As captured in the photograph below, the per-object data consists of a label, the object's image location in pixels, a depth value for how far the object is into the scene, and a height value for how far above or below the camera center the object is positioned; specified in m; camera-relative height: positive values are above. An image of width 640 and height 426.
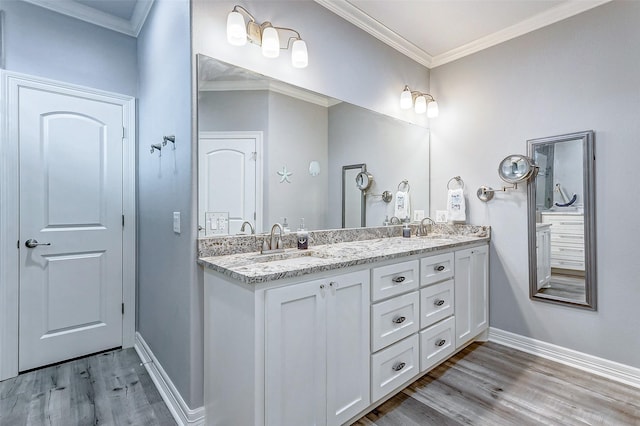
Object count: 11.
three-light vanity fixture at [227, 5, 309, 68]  1.64 +1.01
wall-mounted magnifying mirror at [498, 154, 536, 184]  2.43 +0.36
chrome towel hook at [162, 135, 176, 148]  1.82 +0.44
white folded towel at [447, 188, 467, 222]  2.83 +0.06
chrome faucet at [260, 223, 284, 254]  1.86 -0.19
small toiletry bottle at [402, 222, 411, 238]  2.70 -0.17
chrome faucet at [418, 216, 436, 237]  2.92 -0.15
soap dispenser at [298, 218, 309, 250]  1.98 -0.18
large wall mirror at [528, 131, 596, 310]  2.20 -0.06
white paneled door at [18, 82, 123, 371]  2.19 -0.10
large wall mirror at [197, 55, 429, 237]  1.70 +0.42
